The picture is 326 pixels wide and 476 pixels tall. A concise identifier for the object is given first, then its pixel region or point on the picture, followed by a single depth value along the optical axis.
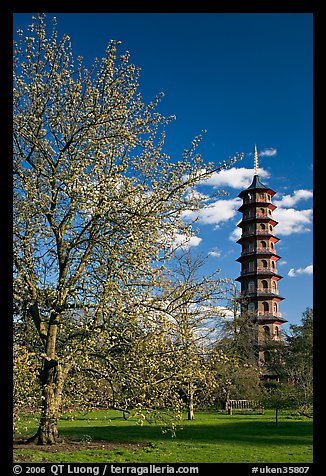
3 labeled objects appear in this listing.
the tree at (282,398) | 18.31
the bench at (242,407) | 27.84
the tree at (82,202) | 9.52
